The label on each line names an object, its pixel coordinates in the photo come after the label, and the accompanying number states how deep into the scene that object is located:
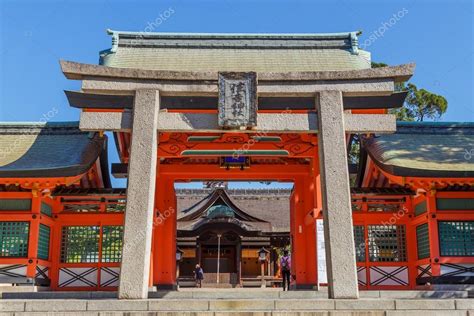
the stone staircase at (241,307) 8.85
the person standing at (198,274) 25.50
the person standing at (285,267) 18.48
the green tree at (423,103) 35.12
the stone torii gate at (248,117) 10.42
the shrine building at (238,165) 11.03
